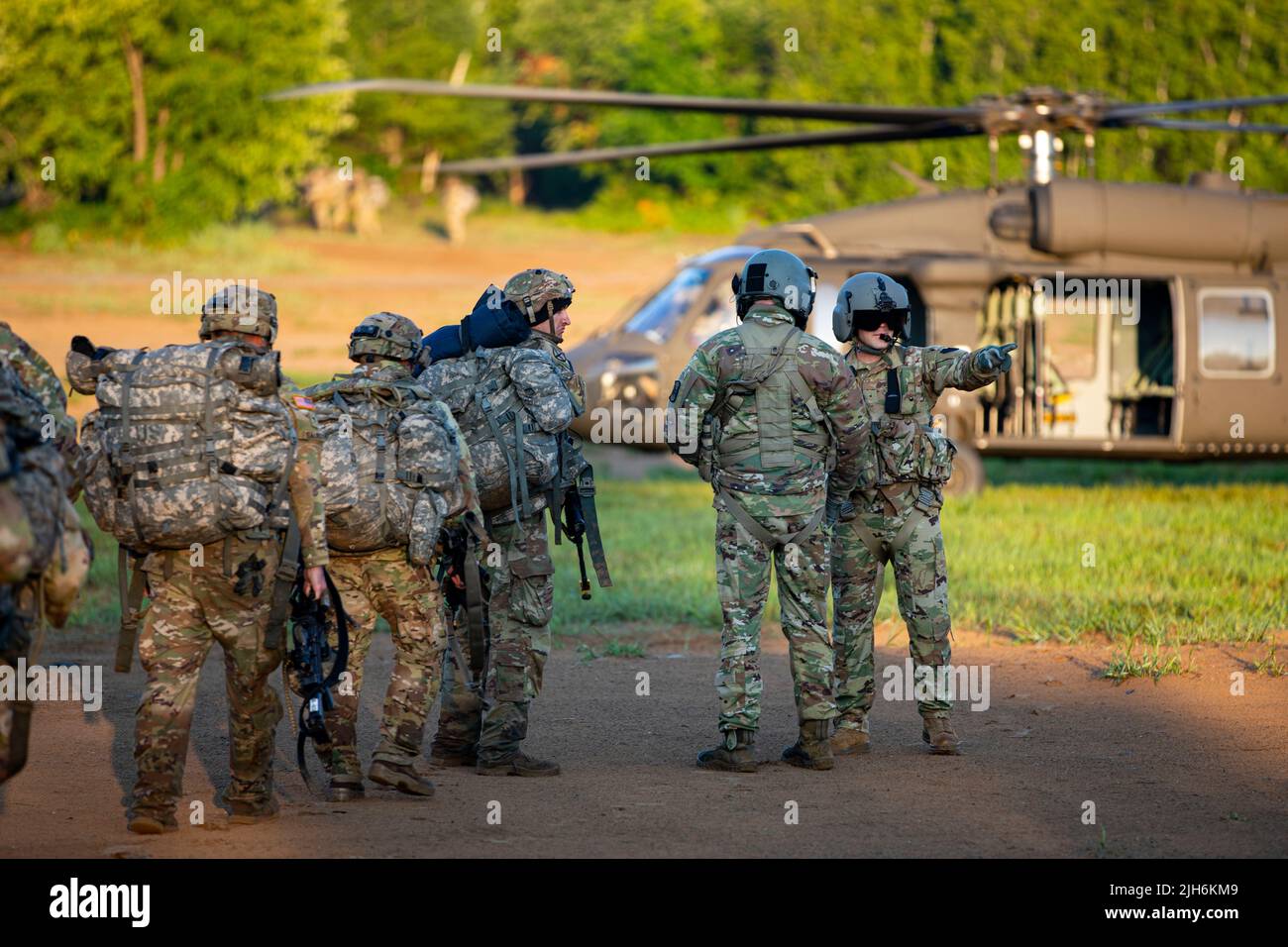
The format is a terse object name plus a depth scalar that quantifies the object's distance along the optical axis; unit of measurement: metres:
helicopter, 14.91
